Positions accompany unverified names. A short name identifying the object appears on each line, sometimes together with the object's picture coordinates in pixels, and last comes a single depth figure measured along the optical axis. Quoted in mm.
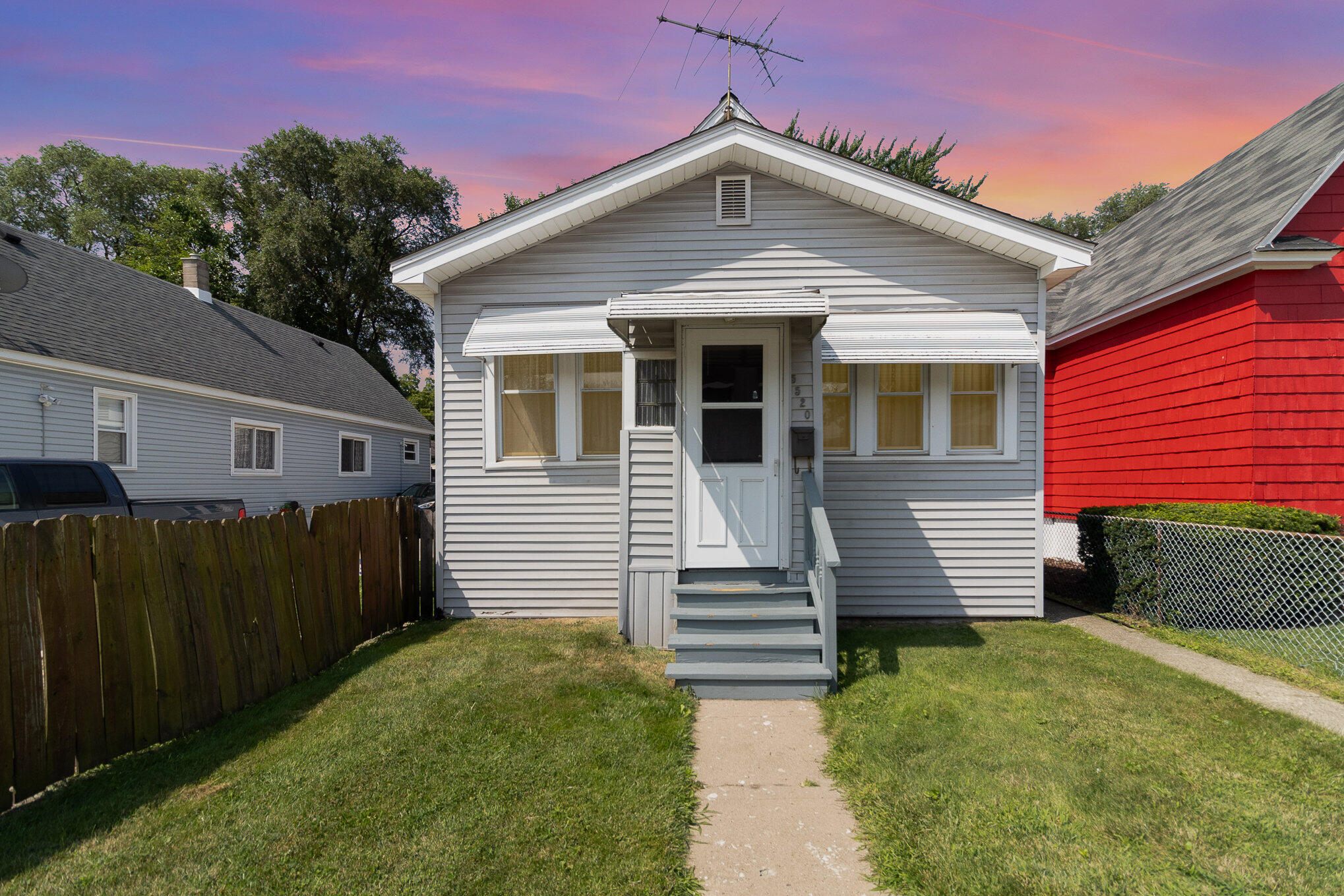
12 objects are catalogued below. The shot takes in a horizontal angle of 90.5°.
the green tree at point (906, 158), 22172
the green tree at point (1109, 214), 34156
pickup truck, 6605
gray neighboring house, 10469
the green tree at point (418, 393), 37219
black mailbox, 6172
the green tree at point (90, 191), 31266
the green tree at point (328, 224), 29797
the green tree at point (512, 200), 30191
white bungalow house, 6777
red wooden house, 7277
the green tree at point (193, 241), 27078
